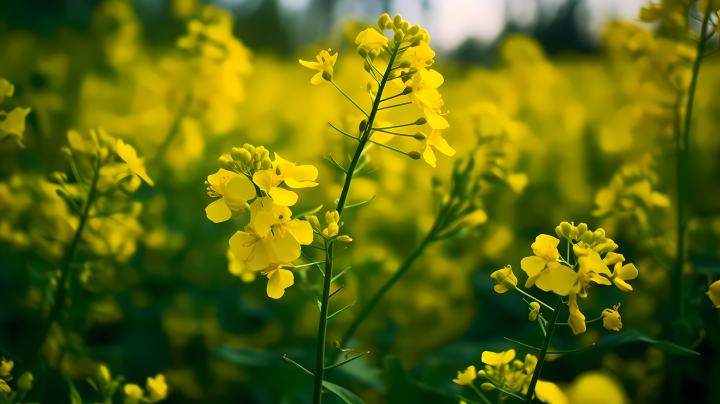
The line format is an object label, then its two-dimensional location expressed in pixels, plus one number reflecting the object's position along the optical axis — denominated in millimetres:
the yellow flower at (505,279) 424
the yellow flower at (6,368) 430
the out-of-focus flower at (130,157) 461
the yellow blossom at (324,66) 434
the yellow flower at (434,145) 431
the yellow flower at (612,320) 419
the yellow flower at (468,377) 443
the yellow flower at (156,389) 452
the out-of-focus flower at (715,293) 436
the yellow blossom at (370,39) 429
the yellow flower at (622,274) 415
